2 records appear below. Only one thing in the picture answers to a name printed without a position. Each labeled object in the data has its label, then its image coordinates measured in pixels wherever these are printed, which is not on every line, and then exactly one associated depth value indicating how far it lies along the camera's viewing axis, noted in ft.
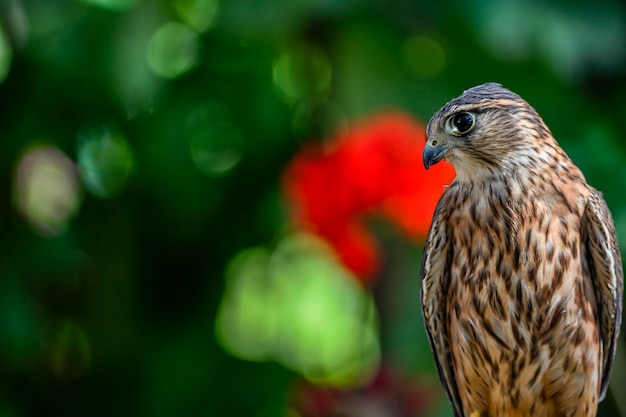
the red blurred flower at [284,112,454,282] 26.84
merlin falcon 20.27
